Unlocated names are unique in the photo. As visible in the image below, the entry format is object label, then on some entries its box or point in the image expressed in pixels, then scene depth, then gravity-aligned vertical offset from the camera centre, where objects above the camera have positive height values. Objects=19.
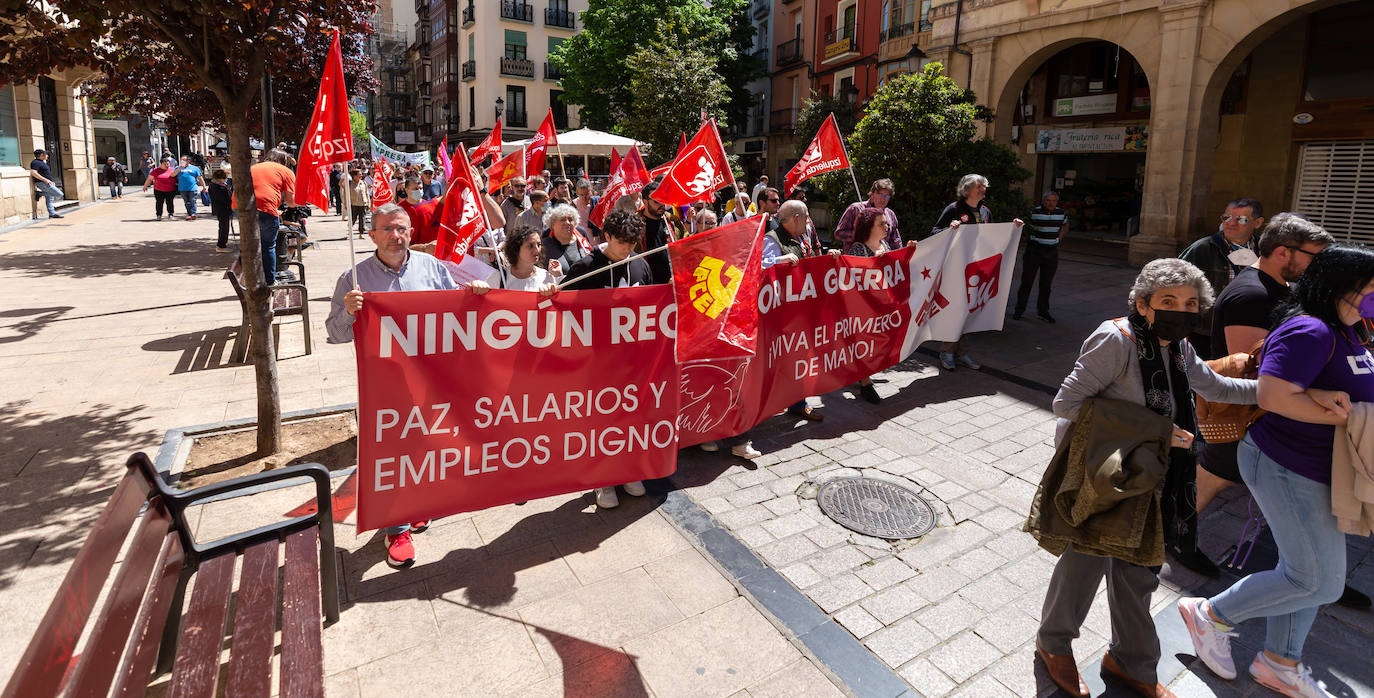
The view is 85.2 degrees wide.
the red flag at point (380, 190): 8.09 +0.25
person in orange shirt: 9.02 +0.24
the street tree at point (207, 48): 4.52 +1.02
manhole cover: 4.36 -1.72
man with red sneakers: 3.83 -0.34
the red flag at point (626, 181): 8.79 +0.45
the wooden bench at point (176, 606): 1.92 -1.34
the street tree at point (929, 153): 9.55 +0.93
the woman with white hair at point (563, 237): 5.74 -0.16
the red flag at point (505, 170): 8.27 +0.51
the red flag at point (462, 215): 4.43 +0.00
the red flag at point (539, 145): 9.71 +0.96
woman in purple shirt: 2.79 -0.83
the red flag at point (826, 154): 7.35 +0.68
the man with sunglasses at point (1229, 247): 5.02 -0.11
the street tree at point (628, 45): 33.78 +8.15
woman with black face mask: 2.74 -0.77
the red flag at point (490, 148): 10.28 +0.94
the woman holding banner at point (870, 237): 6.43 -0.11
